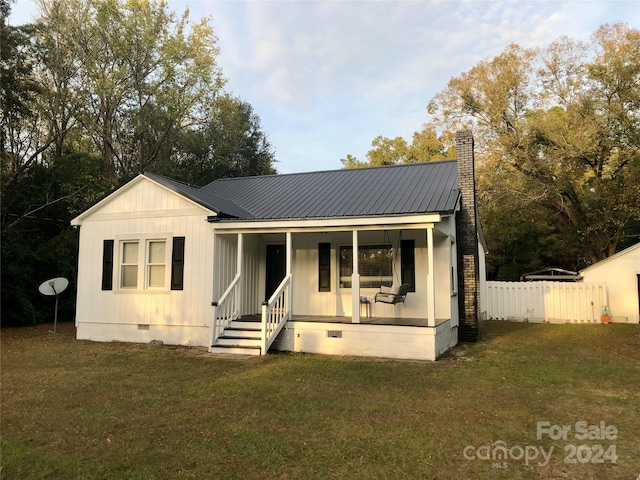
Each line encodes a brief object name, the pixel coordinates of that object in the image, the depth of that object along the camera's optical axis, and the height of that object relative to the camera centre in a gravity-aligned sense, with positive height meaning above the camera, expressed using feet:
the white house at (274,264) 32.40 +1.47
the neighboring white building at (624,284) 50.72 -0.40
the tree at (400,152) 104.55 +33.82
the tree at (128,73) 66.03 +34.78
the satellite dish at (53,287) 43.55 -0.58
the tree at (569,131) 62.39 +22.93
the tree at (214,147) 79.56 +24.71
